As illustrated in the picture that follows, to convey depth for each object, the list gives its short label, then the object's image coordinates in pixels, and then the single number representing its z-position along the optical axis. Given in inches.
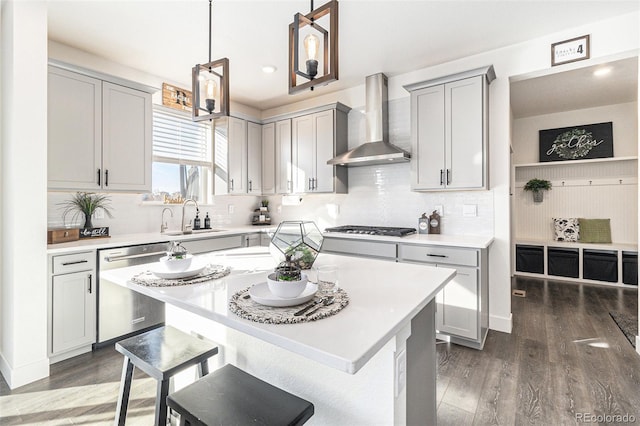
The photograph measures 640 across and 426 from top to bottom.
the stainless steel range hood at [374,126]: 138.8
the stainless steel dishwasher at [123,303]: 107.7
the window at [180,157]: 147.7
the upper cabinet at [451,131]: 116.1
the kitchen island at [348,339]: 33.2
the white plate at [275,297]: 41.1
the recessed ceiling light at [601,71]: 142.2
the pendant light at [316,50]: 51.4
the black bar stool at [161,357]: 51.1
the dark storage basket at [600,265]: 181.8
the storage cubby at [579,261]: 178.9
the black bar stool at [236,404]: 40.3
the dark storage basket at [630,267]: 174.7
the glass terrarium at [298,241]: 62.4
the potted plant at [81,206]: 117.6
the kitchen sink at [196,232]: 138.5
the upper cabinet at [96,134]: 104.7
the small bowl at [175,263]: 58.0
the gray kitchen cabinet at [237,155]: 165.6
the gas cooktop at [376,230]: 128.0
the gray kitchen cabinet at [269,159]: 177.5
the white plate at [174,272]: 56.1
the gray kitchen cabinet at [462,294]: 107.6
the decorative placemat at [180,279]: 53.3
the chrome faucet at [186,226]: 151.3
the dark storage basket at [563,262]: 194.4
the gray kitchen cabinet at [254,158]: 176.4
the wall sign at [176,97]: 147.8
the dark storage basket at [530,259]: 205.9
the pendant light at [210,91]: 69.5
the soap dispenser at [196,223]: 153.9
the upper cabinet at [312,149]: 154.1
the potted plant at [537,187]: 211.3
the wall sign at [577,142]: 193.6
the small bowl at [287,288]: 41.6
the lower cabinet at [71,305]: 96.8
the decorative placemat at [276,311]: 36.9
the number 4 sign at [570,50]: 106.2
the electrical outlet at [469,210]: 128.6
